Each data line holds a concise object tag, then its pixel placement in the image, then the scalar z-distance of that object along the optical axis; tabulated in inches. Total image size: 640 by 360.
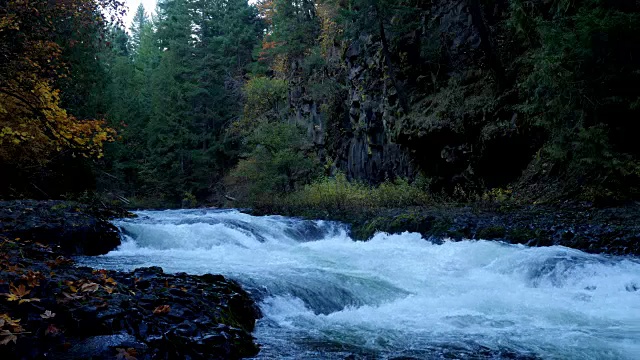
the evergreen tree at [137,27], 2650.1
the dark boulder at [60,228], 410.0
